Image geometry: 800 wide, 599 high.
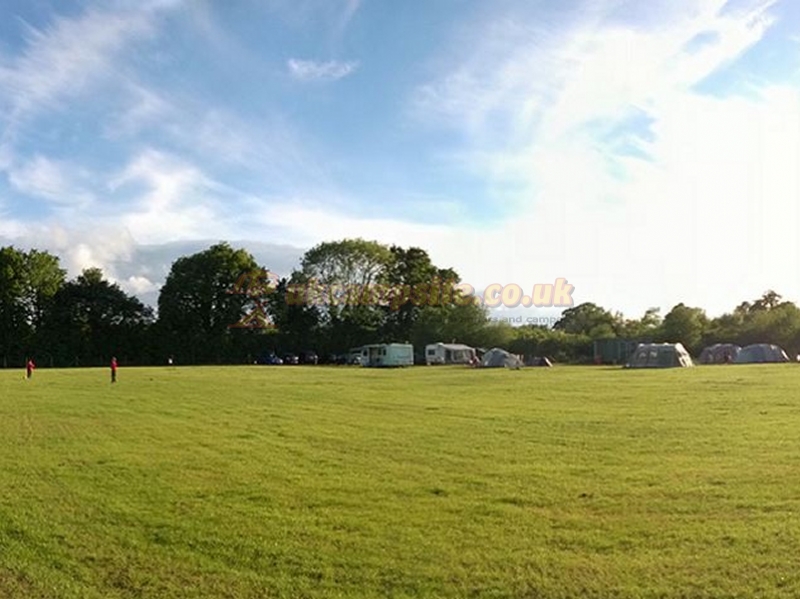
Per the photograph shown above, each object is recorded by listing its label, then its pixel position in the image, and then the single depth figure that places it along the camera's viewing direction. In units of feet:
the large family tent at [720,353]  213.66
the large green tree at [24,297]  227.40
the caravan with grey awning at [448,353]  239.50
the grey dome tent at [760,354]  207.62
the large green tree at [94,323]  235.81
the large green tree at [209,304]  245.65
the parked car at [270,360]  241.78
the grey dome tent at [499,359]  198.45
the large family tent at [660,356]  175.32
